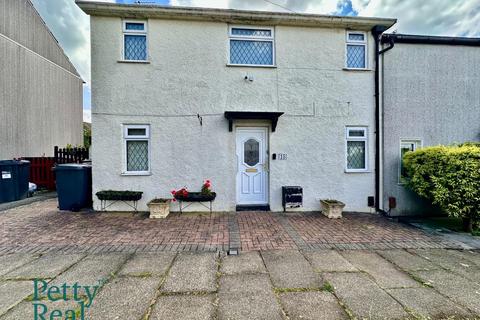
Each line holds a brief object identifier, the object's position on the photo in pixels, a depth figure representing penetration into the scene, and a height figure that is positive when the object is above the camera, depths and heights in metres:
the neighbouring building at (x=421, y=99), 6.46 +1.83
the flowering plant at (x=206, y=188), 6.02 -0.84
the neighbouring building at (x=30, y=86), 9.19 +3.70
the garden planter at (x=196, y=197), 5.94 -1.08
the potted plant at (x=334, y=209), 5.76 -1.39
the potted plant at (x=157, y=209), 5.49 -1.32
